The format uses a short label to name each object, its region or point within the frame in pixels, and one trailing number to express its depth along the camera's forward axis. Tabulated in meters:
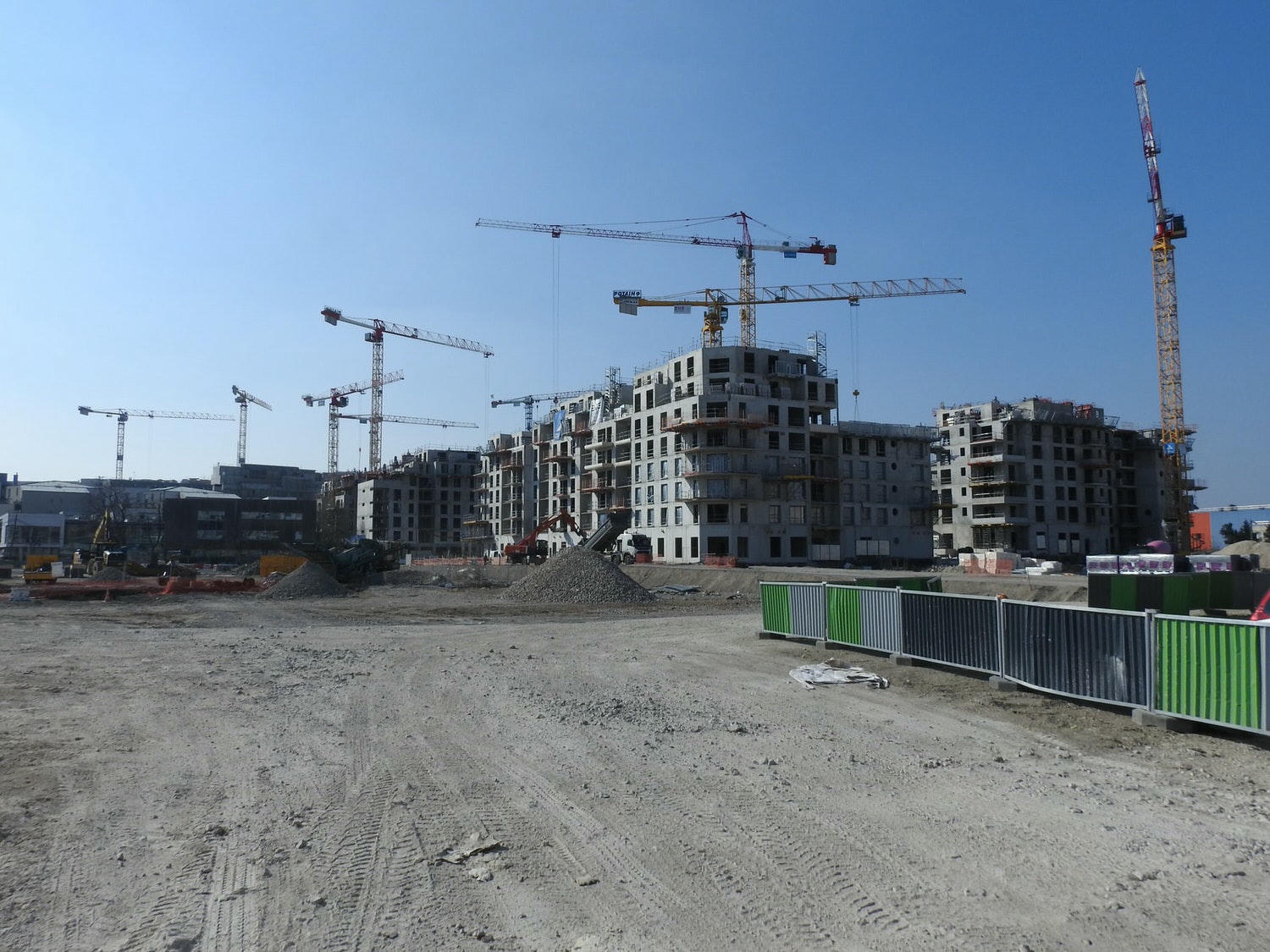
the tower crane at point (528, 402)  180.88
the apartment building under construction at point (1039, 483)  103.31
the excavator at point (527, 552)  76.59
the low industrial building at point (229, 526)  125.94
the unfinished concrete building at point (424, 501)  147.50
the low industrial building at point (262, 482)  183.88
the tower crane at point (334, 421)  180.55
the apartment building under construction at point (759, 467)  80.06
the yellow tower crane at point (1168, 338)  93.50
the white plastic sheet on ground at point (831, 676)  14.72
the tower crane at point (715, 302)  105.62
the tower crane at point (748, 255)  107.31
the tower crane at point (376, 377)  161.88
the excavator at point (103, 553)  66.56
